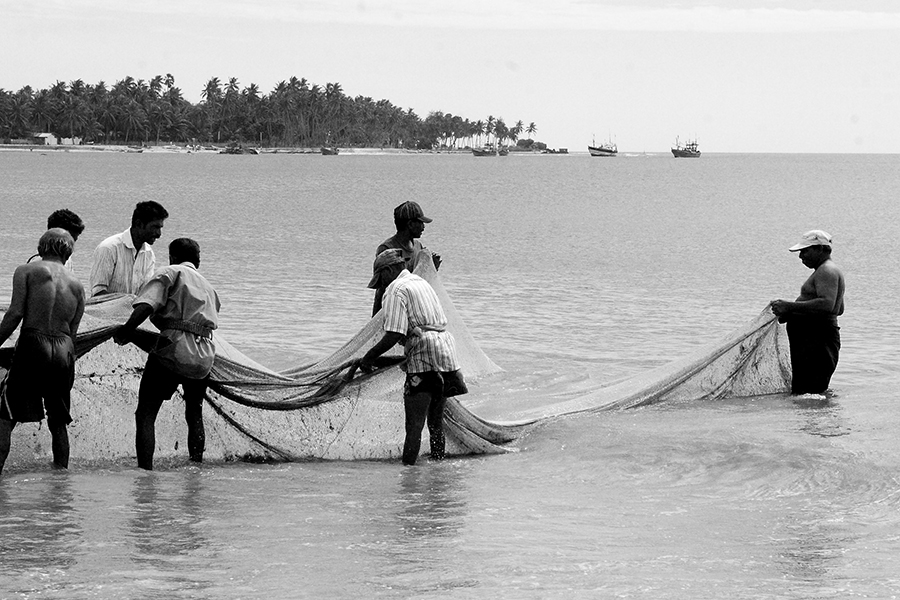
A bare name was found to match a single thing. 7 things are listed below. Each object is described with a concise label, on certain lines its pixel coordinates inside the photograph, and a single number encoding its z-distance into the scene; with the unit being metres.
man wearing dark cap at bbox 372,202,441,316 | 17.84
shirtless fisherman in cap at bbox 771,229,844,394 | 19.42
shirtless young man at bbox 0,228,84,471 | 13.39
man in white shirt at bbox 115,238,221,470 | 13.69
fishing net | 14.99
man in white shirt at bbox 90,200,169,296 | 15.12
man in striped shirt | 14.50
